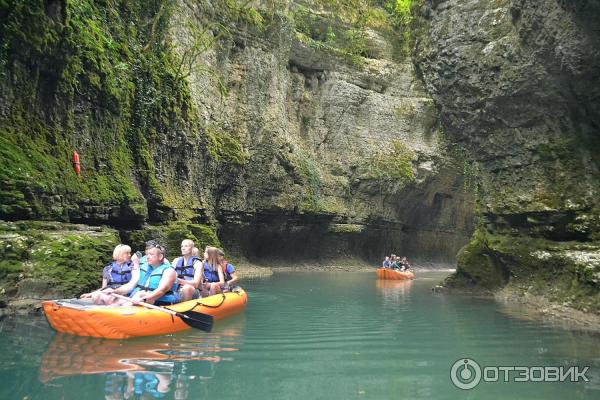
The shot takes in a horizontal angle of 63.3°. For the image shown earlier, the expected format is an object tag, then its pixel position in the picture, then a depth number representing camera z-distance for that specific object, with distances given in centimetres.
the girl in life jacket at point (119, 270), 785
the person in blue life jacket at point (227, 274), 1013
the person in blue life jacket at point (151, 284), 726
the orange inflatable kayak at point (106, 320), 648
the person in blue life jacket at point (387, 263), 2162
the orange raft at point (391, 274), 1944
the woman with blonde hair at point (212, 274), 956
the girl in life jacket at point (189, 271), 852
